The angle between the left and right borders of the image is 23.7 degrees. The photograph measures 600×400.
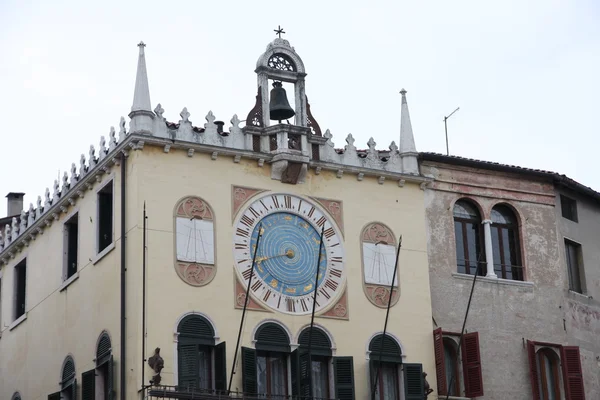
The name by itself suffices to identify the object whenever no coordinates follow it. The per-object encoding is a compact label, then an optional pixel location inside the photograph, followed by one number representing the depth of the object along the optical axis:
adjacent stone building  34.53
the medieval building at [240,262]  31.16
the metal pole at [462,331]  33.06
